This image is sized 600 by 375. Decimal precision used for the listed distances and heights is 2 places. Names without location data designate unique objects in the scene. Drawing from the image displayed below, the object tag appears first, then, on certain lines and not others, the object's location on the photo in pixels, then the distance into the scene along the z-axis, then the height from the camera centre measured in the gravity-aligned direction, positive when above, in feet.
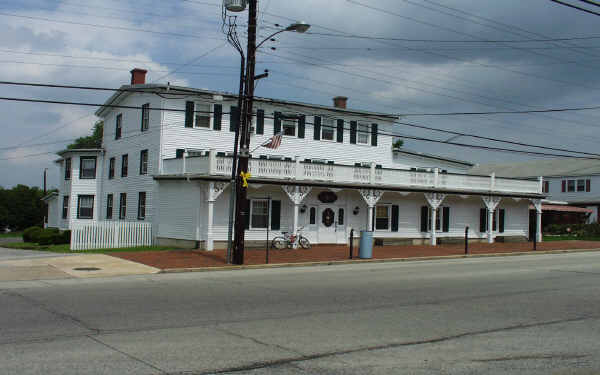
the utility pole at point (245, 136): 68.54 +9.51
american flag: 81.61 +10.48
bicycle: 94.99 -3.82
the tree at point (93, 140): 248.32 +30.53
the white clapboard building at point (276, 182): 94.17 +6.64
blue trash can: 80.89 -3.34
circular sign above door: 102.63 +4.02
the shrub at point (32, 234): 108.78 -5.02
